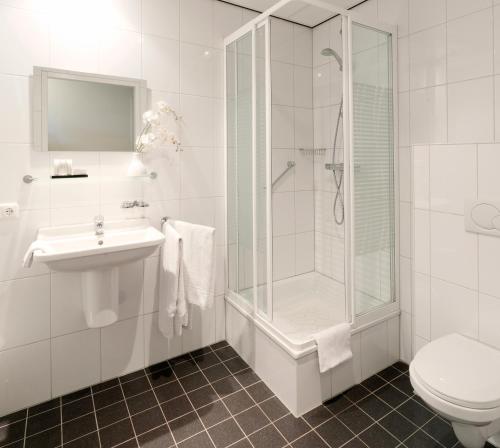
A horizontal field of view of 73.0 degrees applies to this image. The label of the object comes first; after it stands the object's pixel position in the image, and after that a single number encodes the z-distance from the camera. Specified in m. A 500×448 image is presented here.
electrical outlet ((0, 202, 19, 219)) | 1.73
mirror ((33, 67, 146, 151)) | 1.81
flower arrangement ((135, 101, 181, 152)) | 2.05
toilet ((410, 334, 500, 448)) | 1.31
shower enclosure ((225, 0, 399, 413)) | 1.96
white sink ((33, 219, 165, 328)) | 1.58
